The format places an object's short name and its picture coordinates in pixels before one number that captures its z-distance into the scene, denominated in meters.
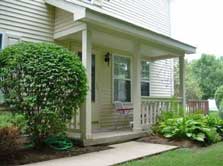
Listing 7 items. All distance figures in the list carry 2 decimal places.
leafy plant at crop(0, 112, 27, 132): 5.79
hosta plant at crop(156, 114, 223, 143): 8.19
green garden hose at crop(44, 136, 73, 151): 6.90
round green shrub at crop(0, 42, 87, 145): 6.33
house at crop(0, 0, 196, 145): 7.54
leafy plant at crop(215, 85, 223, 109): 20.46
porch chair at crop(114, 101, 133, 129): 10.45
